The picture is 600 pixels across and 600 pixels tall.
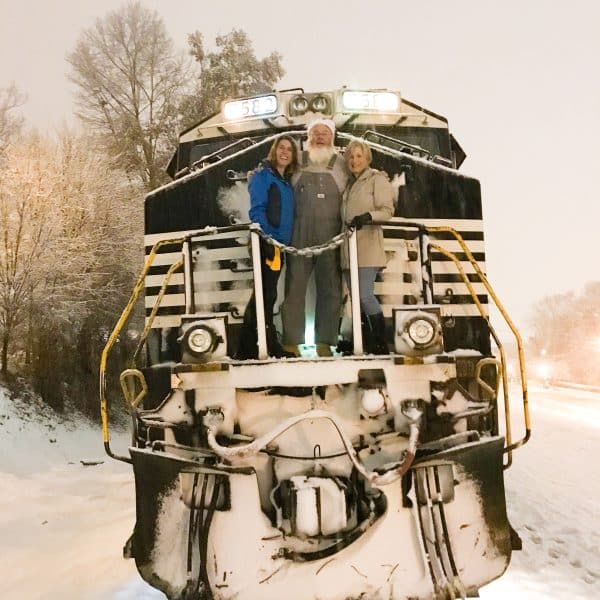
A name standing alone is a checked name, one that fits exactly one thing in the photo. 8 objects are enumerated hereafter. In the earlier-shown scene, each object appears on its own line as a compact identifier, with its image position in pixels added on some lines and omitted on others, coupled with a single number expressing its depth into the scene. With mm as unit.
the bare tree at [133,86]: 21500
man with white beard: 3701
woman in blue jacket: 3676
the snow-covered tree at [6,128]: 15355
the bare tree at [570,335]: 56281
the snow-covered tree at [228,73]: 21875
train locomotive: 3041
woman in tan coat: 3691
